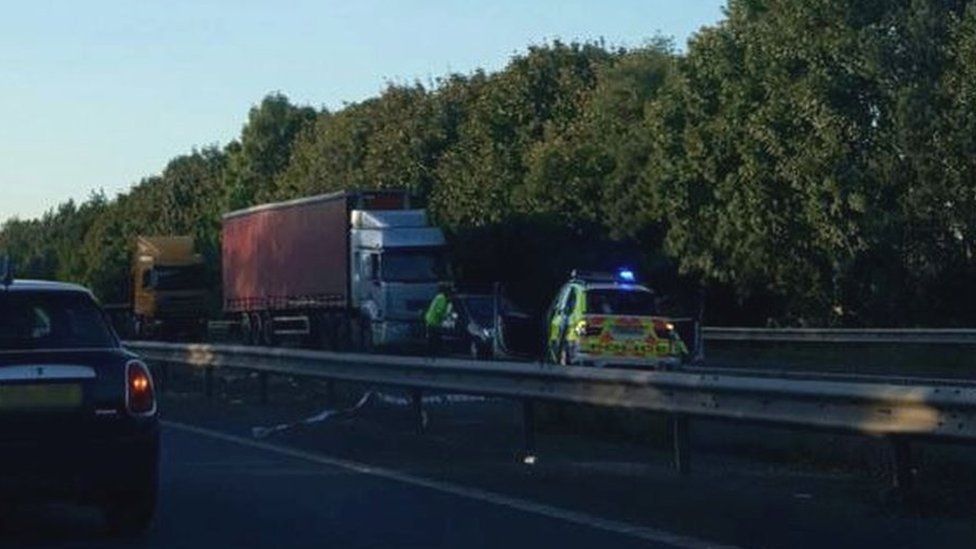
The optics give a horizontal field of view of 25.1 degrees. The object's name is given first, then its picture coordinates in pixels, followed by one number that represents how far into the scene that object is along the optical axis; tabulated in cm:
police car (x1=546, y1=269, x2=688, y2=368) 2966
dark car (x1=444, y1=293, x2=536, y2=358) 3578
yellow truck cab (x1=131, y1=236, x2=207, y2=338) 6431
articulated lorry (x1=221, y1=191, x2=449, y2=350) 4803
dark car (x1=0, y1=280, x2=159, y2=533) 1205
